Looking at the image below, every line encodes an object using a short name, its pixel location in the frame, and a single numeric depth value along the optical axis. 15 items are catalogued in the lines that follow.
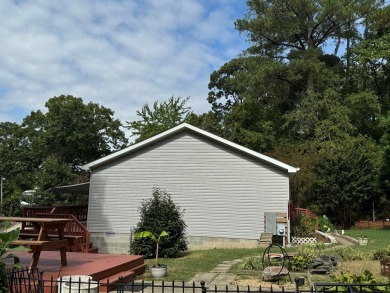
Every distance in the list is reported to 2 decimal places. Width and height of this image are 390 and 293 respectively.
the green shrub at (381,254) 11.38
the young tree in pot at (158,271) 10.05
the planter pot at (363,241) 16.15
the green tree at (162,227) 14.43
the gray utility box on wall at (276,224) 16.70
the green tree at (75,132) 43.84
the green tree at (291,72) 33.50
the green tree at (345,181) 28.03
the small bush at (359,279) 6.31
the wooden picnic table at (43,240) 7.84
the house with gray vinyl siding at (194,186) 17.31
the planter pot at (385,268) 9.03
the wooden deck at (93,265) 8.38
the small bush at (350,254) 11.75
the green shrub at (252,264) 11.07
